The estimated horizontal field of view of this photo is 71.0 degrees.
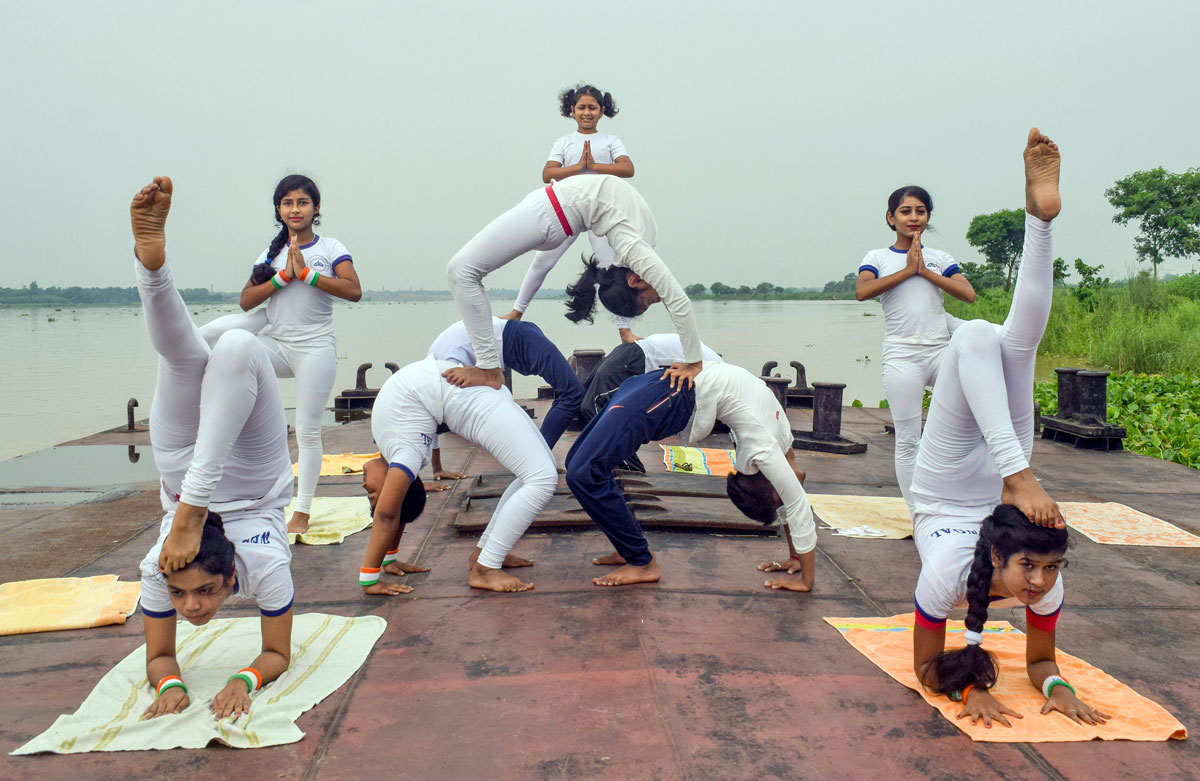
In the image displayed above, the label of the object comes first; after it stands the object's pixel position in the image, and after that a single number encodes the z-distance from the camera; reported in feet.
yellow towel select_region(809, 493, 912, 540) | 15.75
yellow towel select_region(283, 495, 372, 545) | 15.03
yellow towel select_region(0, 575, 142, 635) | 10.83
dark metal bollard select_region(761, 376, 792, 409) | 25.00
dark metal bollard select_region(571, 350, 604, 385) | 28.89
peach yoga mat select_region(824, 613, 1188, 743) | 7.91
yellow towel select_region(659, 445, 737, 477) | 22.27
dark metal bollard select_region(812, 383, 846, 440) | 24.61
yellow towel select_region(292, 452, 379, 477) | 21.35
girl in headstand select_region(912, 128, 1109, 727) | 8.18
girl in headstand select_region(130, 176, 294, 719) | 8.09
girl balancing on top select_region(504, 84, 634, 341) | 18.93
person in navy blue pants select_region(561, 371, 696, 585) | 11.86
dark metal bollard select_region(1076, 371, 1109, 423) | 24.93
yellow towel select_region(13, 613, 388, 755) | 7.80
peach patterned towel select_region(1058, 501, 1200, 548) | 14.99
